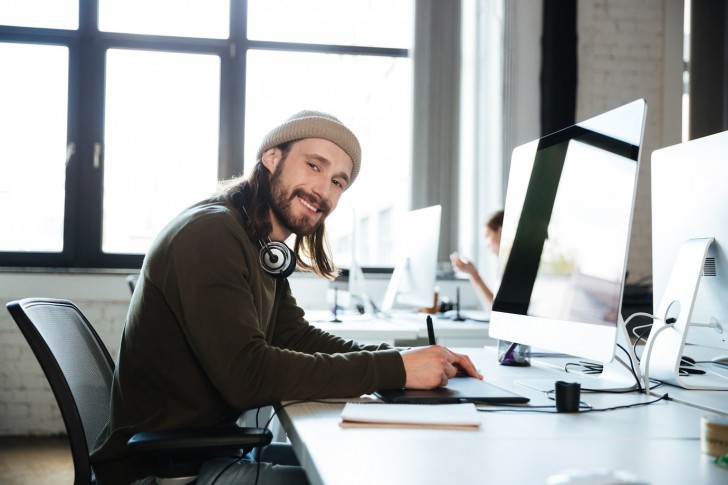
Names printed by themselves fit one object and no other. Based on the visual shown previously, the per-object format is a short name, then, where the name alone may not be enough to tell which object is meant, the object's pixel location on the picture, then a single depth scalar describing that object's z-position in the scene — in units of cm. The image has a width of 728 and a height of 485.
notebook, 105
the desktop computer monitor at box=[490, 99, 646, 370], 126
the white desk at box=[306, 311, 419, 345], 286
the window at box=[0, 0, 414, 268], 418
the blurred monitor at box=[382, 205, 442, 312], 317
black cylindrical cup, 121
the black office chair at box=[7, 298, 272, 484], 108
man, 121
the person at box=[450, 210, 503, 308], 375
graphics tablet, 122
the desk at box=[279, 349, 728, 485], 82
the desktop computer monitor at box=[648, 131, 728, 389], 147
